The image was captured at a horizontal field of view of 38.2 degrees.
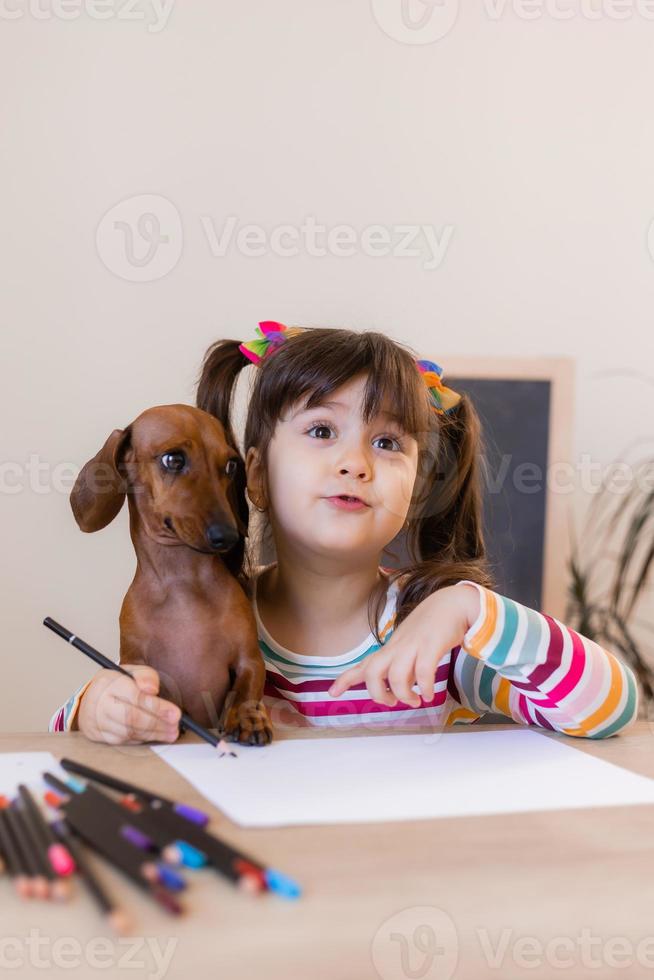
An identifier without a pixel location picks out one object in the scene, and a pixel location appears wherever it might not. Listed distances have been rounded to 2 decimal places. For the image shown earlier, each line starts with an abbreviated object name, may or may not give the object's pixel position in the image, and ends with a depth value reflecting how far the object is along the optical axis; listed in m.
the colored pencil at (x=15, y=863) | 0.41
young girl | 0.76
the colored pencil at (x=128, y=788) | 0.50
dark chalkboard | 1.82
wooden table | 0.38
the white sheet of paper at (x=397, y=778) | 0.54
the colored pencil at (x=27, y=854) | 0.41
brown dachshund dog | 0.73
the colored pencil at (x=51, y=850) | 0.42
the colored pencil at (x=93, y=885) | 0.38
